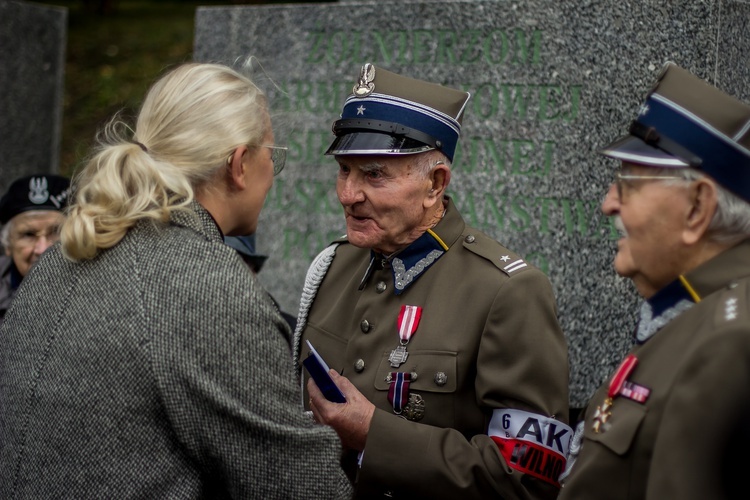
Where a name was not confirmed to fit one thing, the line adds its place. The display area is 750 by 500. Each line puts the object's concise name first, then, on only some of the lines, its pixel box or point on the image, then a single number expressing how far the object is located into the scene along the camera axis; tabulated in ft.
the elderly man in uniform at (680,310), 5.50
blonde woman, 6.49
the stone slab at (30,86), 20.65
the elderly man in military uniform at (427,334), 8.64
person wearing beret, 14.66
